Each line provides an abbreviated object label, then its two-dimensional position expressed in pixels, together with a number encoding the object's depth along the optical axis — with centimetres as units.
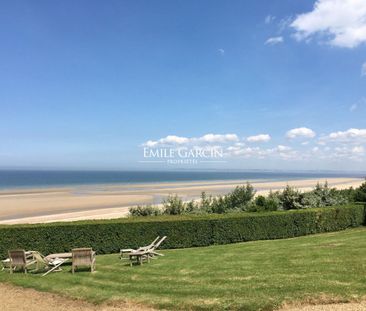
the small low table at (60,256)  1233
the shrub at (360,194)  2308
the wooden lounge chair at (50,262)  1181
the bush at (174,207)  1941
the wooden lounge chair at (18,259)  1169
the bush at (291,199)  2096
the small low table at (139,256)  1173
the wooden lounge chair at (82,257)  1119
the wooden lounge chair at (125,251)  1241
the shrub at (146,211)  1945
